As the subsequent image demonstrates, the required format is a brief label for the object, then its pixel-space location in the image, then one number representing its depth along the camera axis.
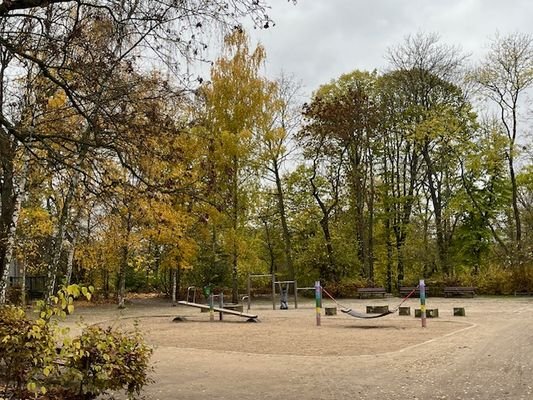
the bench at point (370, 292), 27.97
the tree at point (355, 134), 30.75
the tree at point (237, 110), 24.53
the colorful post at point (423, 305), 14.79
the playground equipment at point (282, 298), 23.77
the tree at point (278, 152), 27.08
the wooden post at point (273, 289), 24.00
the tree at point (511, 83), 28.84
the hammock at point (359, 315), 15.65
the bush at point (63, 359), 4.64
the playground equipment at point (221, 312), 18.04
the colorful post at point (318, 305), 16.50
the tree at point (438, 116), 31.56
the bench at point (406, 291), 27.94
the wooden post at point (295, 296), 24.43
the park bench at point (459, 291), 26.02
